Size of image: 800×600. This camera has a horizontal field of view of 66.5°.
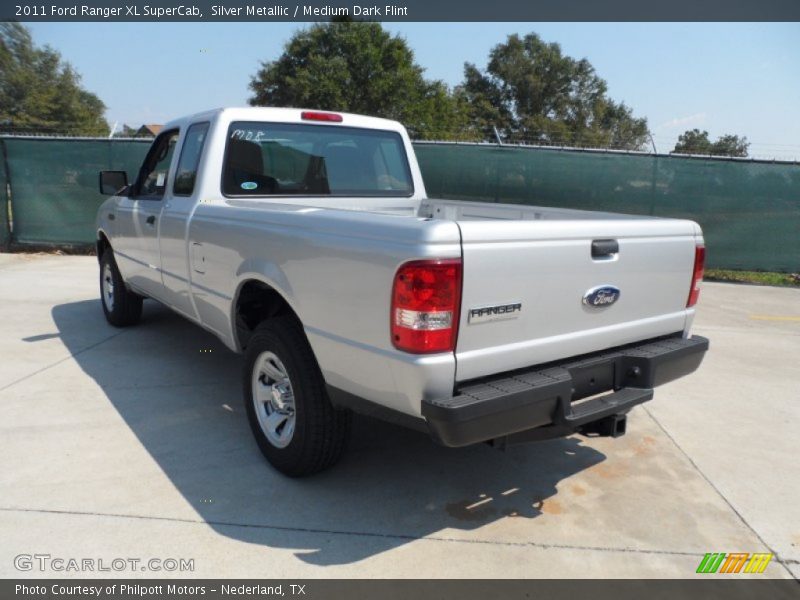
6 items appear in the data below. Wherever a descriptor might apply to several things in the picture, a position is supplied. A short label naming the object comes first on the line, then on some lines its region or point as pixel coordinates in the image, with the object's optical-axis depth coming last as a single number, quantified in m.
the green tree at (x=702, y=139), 55.44
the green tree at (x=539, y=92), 54.72
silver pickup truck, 2.31
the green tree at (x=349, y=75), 32.28
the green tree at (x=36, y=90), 45.03
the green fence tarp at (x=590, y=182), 9.91
